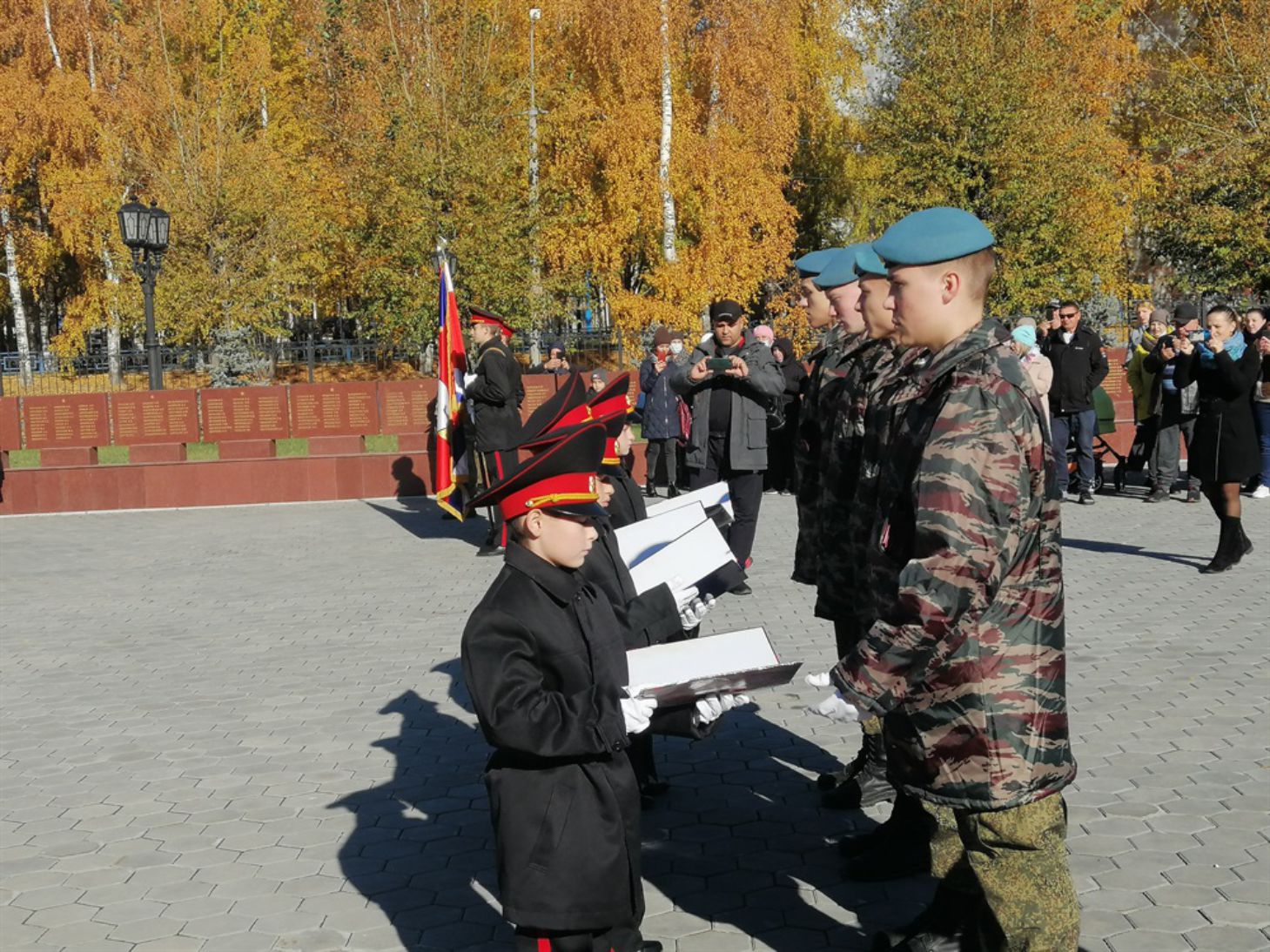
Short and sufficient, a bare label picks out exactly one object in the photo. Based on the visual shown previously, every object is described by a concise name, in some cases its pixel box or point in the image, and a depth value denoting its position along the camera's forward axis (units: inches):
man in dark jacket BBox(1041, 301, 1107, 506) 567.5
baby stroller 628.4
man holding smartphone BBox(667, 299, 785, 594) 351.9
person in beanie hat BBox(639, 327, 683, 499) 675.4
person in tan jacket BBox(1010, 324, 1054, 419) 351.3
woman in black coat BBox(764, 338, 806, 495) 440.3
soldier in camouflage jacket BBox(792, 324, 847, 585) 214.4
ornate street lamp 785.6
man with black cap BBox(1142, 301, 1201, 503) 575.8
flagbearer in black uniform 488.4
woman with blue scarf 394.0
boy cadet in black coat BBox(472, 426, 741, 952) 130.4
